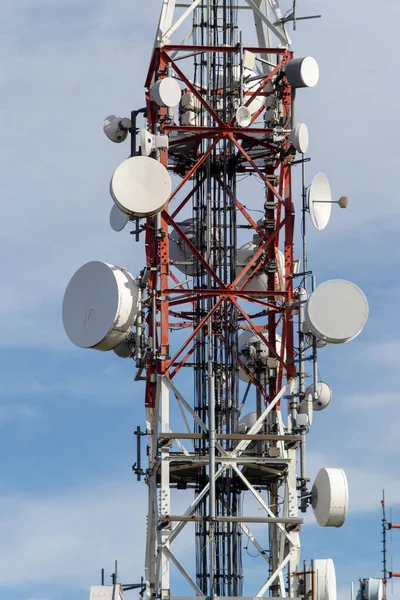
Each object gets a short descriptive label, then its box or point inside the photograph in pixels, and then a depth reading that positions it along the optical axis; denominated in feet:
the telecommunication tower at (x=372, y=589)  204.85
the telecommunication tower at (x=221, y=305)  198.59
